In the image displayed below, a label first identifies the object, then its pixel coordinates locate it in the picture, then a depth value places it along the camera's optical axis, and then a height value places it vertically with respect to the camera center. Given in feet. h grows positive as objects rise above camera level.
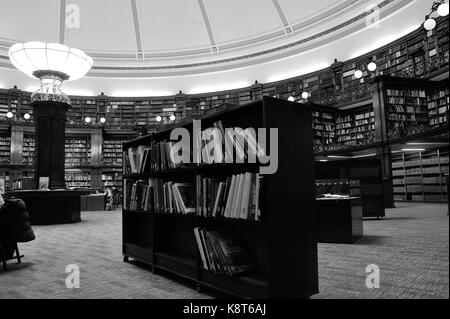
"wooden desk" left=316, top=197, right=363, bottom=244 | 14.57 -1.58
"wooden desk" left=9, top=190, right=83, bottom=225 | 24.44 -1.04
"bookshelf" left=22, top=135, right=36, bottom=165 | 48.11 +6.06
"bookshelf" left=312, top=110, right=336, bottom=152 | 42.93 +7.33
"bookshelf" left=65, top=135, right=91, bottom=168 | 50.57 +6.19
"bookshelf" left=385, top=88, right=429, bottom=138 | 34.50 +7.88
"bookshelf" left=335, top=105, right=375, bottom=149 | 39.63 +7.28
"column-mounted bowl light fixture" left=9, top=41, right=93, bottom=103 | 26.07 +10.26
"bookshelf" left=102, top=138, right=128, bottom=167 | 52.19 +5.94
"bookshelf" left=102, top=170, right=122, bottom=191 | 51.47 +1.66
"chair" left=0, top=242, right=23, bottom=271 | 11.00 -2.25
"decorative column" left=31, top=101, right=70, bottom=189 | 27.04 +4.01
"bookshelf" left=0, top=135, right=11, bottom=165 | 47.75 +6.46
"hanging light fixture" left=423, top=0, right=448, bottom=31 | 20.84 +9.92
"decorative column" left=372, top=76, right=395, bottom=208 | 34.14 +6.15
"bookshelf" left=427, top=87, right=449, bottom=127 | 30.63 +7.58
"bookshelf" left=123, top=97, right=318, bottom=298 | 6.84 -0.78
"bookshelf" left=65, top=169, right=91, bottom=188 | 49.83 +1.74
